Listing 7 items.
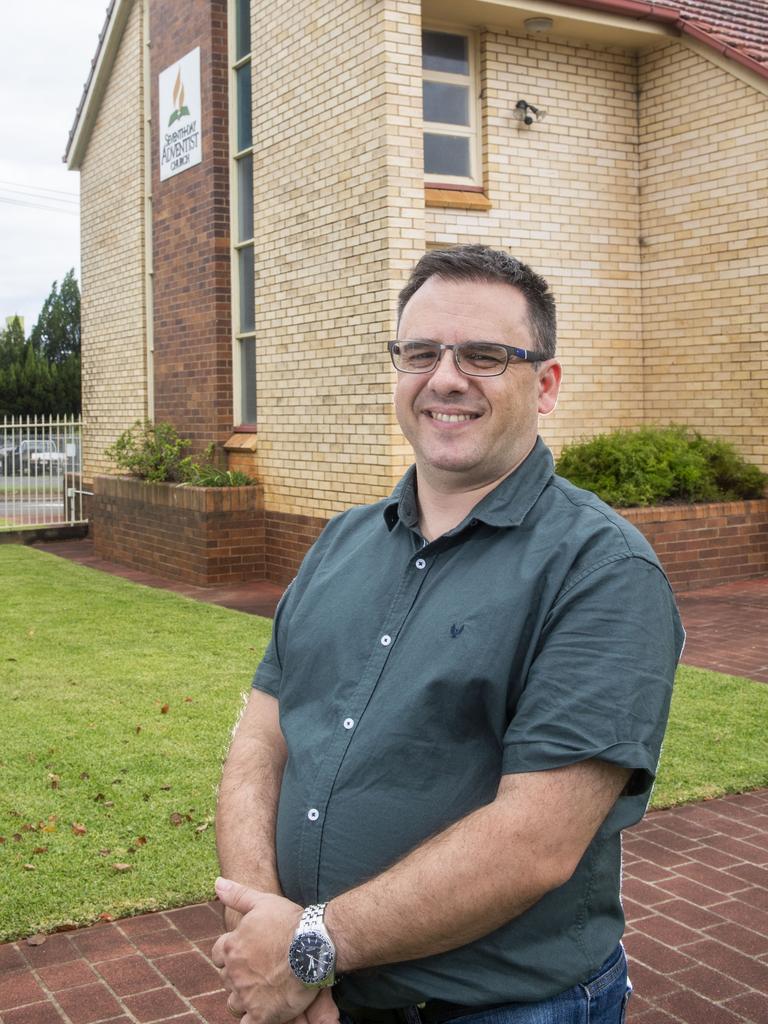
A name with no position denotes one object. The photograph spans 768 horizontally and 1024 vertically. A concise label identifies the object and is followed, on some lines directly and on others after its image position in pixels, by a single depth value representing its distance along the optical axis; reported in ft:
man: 6.20
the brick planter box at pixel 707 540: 36.37
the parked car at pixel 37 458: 63.00
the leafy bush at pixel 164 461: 43.45
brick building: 36.27
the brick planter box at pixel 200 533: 41.88
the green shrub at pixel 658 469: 37.29
